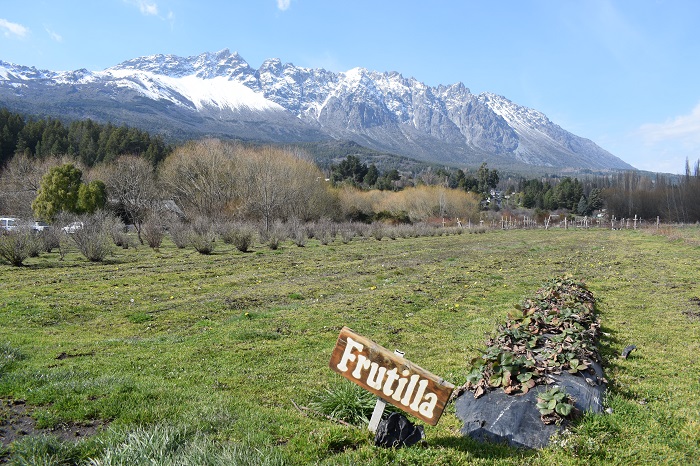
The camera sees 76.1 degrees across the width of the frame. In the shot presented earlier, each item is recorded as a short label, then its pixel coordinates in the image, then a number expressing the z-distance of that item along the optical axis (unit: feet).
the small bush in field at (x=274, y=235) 107.24
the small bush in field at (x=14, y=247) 68.49
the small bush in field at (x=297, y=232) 118.52
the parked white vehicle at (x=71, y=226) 93.29
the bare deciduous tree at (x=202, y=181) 179.83
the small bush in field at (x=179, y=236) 104.58
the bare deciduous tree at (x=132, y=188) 163.73
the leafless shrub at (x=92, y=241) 76.43
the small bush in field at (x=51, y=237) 88.89
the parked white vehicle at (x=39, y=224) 123.74
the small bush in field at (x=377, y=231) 153.07
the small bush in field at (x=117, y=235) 102.69
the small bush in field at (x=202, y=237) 91.97
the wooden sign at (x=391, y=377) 12.67
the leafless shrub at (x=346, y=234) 139.37
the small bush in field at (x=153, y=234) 98.58
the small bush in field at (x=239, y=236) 98.27
